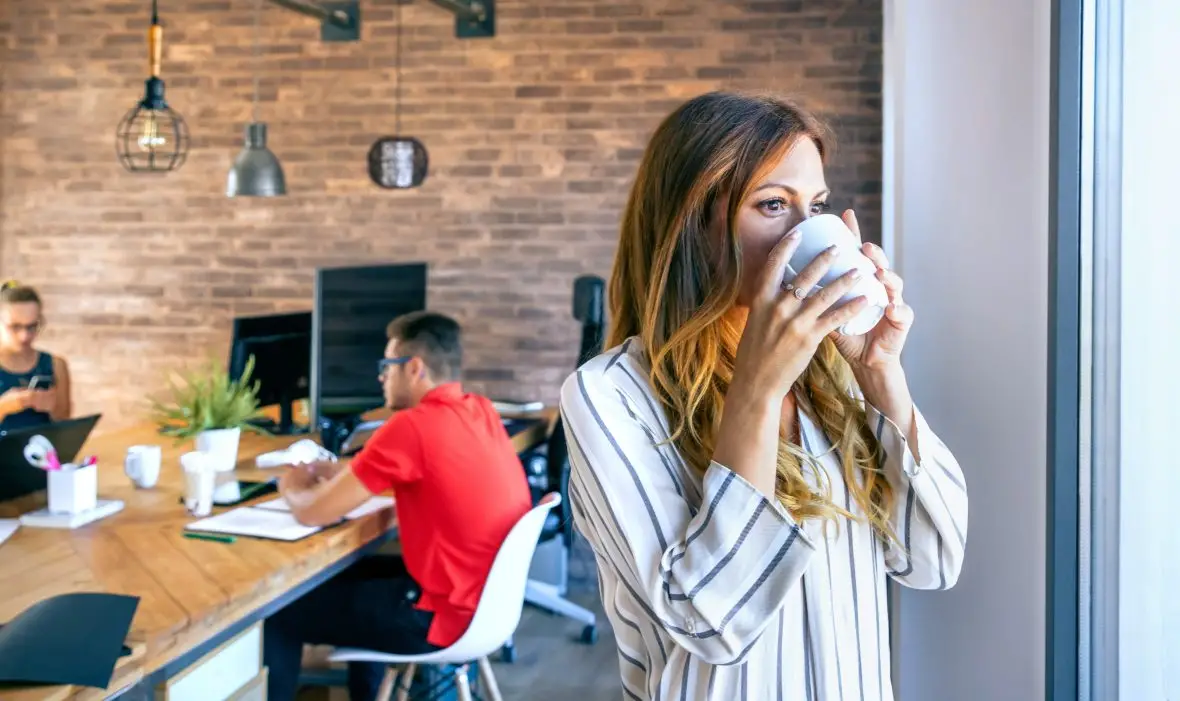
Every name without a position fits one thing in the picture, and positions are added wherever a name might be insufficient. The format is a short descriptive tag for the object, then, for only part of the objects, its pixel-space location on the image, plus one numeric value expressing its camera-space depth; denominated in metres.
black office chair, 4.12
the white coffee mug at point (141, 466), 3.00
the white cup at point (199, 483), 2.69
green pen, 2.44
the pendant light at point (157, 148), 5.20
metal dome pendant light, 4.43
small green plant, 3.34
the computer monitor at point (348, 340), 3.57
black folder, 1.40
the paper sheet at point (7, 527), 2.40
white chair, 2.64
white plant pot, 3.32
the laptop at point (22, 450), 2.58
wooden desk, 1.84
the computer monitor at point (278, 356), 3.91
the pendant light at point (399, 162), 5.04
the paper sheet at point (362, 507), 2.74
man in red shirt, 2.65
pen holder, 2.60
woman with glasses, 4.22
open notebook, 2.50
